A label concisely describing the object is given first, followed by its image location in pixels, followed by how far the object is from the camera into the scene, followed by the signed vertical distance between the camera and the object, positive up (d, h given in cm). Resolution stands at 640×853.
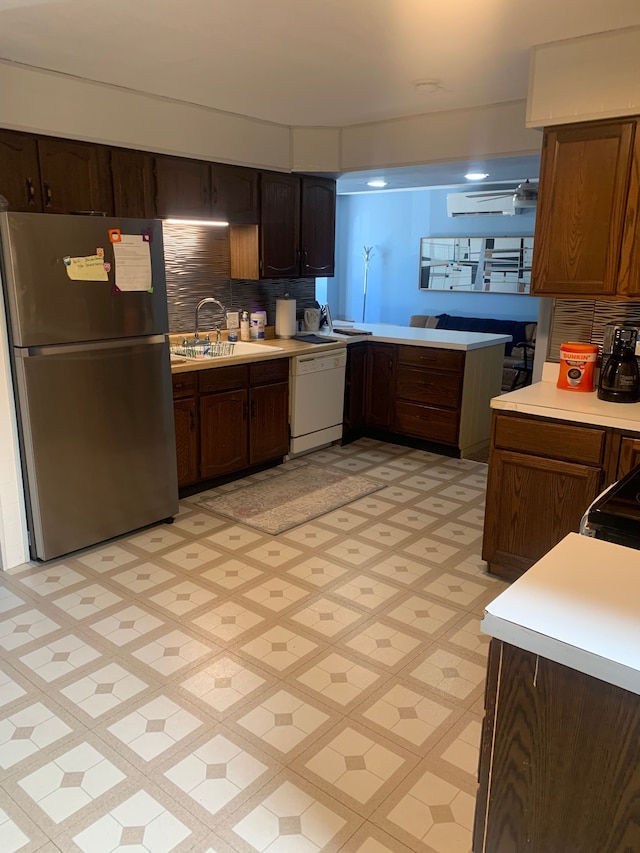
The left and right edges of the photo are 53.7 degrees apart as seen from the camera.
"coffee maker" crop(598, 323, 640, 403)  278 -44
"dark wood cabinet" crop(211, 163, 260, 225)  419 +46
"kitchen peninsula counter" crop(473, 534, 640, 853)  100 -72
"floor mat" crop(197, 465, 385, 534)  372 -144
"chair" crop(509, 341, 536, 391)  693 -107
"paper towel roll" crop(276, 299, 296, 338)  498 -41
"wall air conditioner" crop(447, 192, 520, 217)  744 +73
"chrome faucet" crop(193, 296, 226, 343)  447 -26
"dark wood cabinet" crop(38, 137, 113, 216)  326 +44
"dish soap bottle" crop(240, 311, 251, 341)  480 -47
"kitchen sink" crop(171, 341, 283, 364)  424 -59
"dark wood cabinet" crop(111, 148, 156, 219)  358 +45
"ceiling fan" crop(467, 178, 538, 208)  601 +67
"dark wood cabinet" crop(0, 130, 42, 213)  309 +43
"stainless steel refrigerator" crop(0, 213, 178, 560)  285 -52
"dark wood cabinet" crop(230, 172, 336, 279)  457 +23
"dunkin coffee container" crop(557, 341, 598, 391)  299 -45
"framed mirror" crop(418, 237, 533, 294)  753 +4
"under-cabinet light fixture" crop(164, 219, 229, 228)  419 +27
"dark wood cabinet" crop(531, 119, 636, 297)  272 +27
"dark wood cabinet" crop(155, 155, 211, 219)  383 +46
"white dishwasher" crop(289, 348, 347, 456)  460 -98
